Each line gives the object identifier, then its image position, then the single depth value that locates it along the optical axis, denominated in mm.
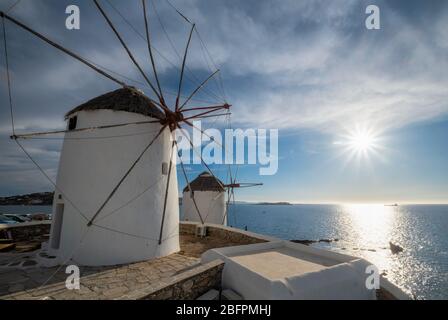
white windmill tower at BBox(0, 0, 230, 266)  8227
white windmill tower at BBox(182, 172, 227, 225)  24359
